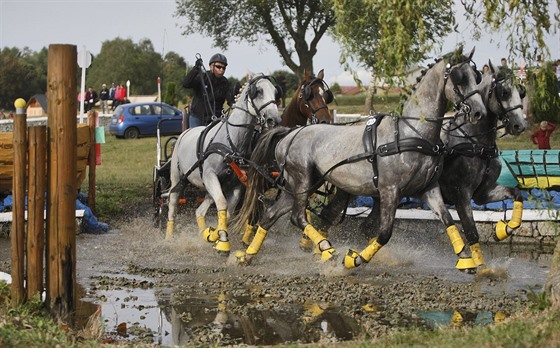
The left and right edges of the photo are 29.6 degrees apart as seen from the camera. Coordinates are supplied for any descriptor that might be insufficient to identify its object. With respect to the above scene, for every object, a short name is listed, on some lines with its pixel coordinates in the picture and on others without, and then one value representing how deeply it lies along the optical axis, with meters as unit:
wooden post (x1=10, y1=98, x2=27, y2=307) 8.34
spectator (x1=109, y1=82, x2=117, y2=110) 48.09
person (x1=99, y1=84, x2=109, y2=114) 46.97
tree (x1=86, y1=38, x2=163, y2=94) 81.62
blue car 37.00
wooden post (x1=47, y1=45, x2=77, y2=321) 8.28
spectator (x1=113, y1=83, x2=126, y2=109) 47.50
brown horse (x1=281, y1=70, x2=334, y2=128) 13.78
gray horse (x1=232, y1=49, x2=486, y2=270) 10.59
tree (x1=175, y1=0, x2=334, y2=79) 43.25
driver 14.59
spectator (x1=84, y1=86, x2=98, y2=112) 44.03
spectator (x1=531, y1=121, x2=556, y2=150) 21.22
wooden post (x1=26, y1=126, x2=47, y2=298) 8.30
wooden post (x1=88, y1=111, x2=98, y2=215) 17.16
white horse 12.87
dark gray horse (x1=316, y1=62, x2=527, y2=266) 11.58
